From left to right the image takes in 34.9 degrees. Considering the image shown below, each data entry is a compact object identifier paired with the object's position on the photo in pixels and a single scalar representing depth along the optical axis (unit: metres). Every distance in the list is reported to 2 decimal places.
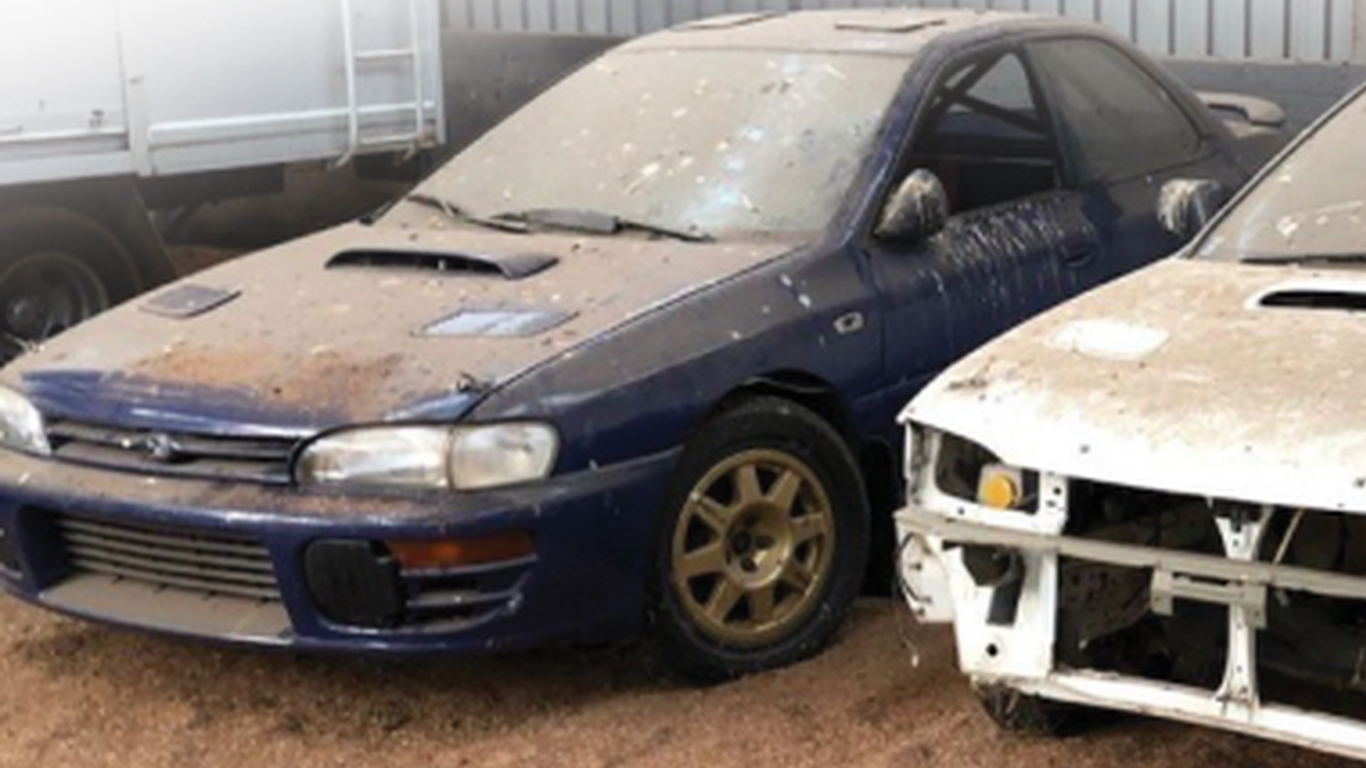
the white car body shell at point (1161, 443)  3.90
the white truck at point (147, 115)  8.17
